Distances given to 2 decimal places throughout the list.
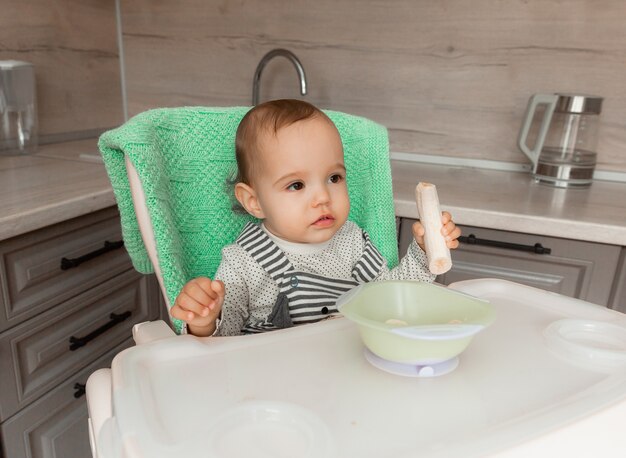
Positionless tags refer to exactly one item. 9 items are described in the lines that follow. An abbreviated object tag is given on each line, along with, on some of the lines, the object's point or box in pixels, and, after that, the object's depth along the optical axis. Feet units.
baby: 2.65
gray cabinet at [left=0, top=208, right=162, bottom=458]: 3.23
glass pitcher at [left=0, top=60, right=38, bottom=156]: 4.53
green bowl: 1.62
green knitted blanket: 2.54
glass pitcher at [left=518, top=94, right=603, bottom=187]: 4.43
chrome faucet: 4.56
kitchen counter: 3.29
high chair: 1.40
